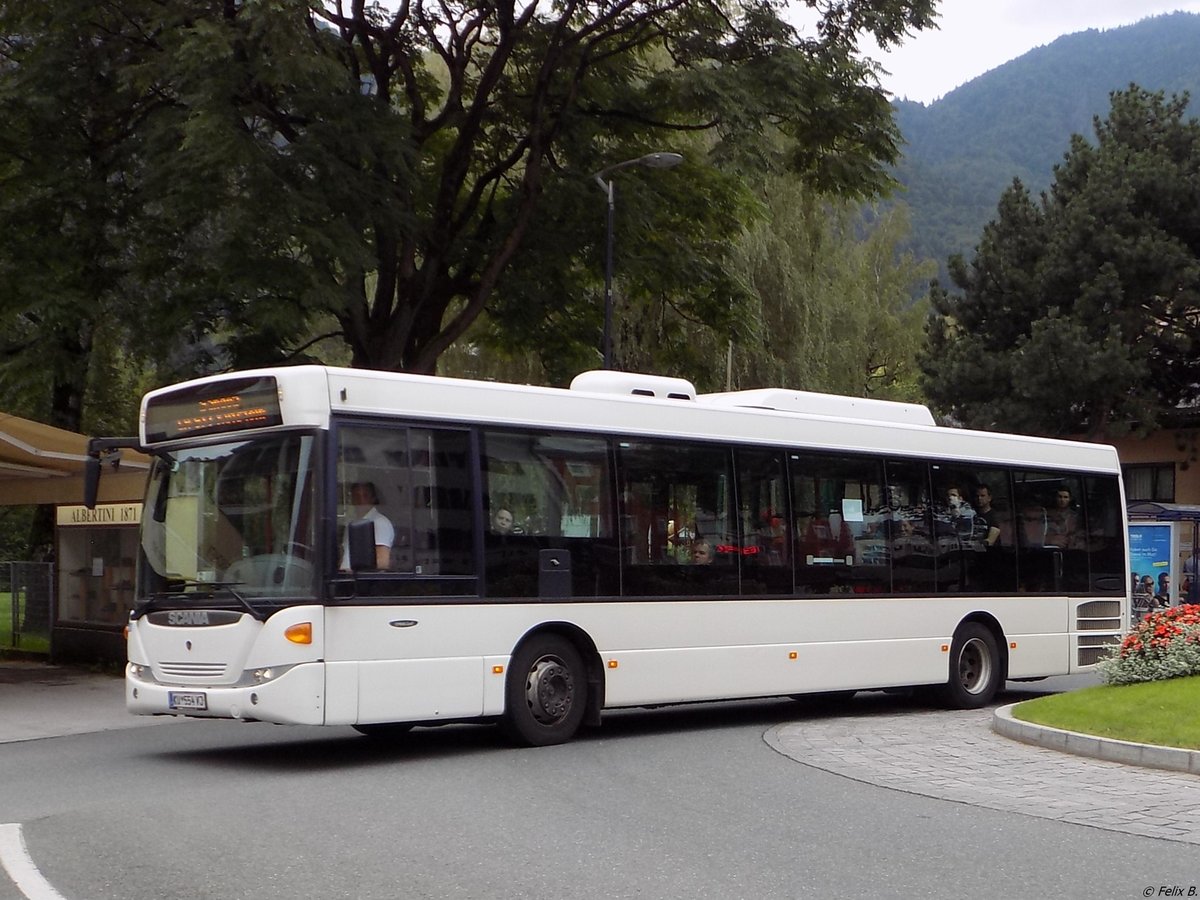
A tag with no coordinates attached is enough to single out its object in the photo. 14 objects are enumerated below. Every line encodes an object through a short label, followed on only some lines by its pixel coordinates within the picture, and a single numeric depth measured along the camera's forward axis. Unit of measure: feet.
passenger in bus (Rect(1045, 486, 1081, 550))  59.72
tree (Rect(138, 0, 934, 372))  67.21
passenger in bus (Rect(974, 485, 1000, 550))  56.75
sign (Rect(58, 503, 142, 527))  74.74
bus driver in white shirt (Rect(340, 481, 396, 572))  39.11
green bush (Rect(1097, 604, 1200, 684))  47.16
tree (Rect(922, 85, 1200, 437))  131.85
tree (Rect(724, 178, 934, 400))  116.37
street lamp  80.29
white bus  38.60
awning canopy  65.51
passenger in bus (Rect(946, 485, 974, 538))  55.72
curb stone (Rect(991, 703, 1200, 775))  37.42
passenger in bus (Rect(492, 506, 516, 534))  41.98
